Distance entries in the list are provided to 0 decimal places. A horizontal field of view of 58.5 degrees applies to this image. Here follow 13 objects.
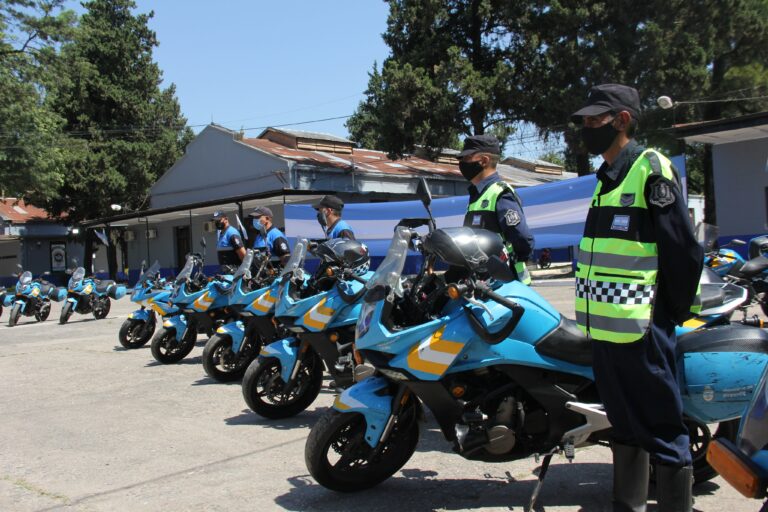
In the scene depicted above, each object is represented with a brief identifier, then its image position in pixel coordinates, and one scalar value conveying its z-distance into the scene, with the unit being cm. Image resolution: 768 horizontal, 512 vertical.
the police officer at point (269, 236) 830
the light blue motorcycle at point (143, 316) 1002
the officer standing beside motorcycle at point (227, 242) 908
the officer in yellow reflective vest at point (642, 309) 260
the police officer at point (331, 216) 662
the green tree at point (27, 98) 2875
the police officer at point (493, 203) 458
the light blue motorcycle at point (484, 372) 324
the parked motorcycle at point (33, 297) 1552
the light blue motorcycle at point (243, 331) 672
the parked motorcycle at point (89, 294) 1519
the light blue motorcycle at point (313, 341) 527
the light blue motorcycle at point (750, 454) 195
